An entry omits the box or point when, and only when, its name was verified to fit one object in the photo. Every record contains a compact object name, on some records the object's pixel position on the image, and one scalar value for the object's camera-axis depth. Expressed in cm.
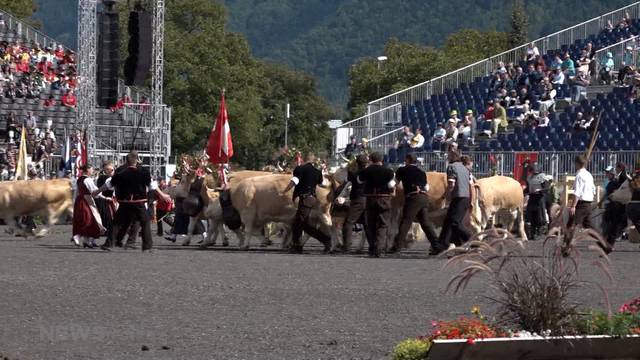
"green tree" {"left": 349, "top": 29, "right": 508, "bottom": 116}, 10456
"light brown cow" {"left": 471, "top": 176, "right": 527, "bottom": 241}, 2889
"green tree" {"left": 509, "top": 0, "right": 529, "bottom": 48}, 12381
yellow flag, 4312
